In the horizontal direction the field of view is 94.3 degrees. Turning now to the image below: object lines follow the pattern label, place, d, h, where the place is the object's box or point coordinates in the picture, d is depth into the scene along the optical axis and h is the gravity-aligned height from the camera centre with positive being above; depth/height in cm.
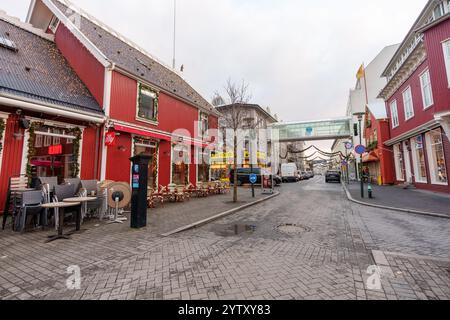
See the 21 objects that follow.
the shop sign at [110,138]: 974 +186
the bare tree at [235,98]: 1297 +493
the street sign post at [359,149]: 1250 +152
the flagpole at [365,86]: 3347 +1407
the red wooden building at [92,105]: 816 +370
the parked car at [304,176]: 4495 -17
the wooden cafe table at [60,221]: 504 -104
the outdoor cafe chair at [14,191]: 600 -35
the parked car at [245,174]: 2439 +22
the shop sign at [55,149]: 920 +130
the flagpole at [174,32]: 2199 +1541
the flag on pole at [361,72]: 3338 +1648
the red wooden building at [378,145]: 2055 +317
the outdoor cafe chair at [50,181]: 698 -7
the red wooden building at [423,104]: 1076 +463
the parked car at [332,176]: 3033 -17
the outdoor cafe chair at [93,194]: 718 -55
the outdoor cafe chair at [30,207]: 571 -78
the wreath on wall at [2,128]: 737 +181
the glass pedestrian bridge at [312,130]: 4325 +985
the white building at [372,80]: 3259 +1548
